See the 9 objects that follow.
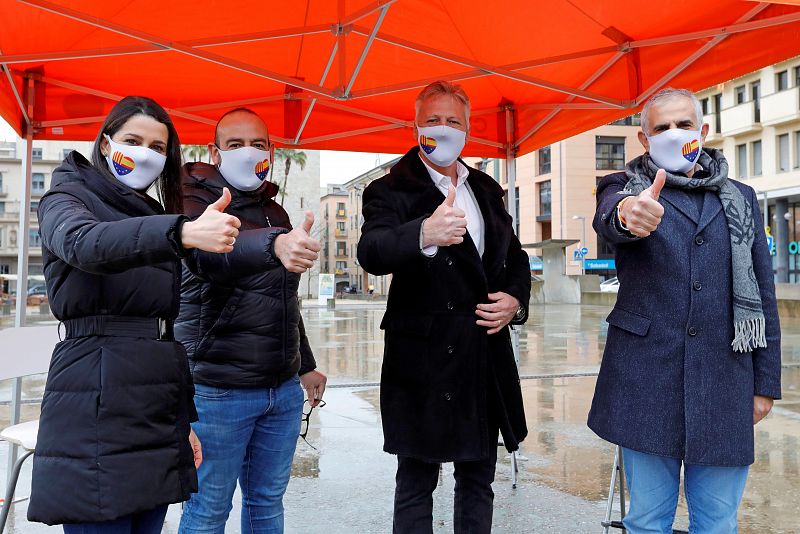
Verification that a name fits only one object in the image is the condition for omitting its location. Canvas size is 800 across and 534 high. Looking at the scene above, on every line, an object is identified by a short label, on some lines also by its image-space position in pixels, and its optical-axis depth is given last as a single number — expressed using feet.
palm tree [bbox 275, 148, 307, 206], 156.87
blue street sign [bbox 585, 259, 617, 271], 158.40
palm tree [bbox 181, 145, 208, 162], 135.82
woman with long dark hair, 5.44
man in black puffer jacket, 8.36
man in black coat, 8.29
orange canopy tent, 11.80
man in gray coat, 7.48
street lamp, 149.69
